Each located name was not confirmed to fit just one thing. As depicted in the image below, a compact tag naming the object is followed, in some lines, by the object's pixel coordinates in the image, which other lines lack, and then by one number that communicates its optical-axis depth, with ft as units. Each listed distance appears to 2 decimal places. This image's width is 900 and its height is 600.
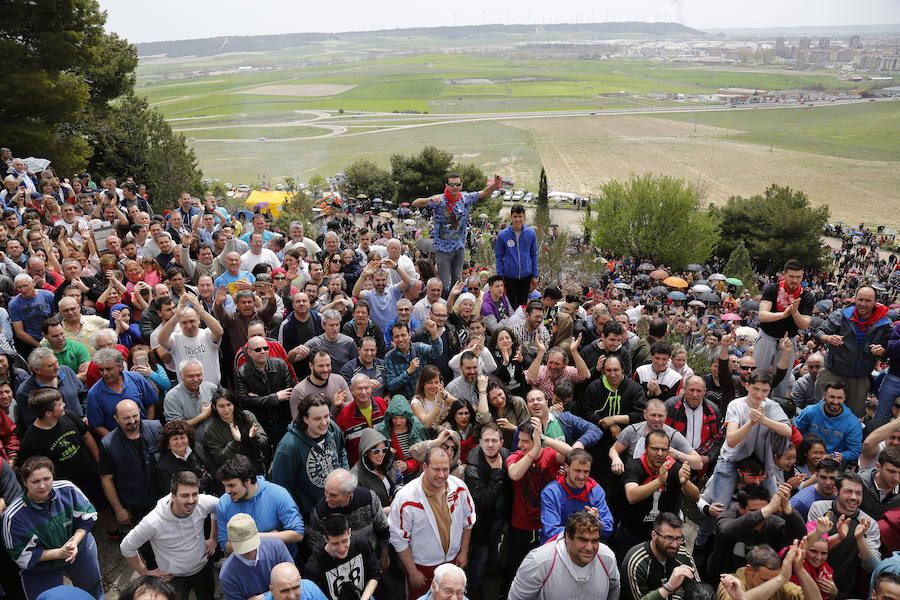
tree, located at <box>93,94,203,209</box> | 97.86
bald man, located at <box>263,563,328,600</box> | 11.89
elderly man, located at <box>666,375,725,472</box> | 19.57
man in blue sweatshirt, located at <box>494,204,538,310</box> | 29.96
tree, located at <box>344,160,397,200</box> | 183.11
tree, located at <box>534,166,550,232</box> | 157.66
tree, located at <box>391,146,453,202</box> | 182.19
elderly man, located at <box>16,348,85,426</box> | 17.95
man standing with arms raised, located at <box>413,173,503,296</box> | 31.14
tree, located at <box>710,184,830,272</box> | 151.64
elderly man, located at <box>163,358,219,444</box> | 18.15
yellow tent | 137.24
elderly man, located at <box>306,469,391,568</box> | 14.26
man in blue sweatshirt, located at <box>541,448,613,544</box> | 15.66
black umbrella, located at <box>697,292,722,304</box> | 93.25
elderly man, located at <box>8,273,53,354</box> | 23.48
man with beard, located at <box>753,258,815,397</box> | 22.70
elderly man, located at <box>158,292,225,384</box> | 20.77
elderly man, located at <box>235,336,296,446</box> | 19.44
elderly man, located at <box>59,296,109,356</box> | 21.53
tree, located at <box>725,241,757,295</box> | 130.72
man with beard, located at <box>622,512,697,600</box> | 13.98
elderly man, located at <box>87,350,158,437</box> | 18.12
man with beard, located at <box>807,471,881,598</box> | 15.24
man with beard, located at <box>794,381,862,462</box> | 19.16
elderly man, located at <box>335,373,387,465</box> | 18.53
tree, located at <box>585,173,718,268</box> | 150.00
